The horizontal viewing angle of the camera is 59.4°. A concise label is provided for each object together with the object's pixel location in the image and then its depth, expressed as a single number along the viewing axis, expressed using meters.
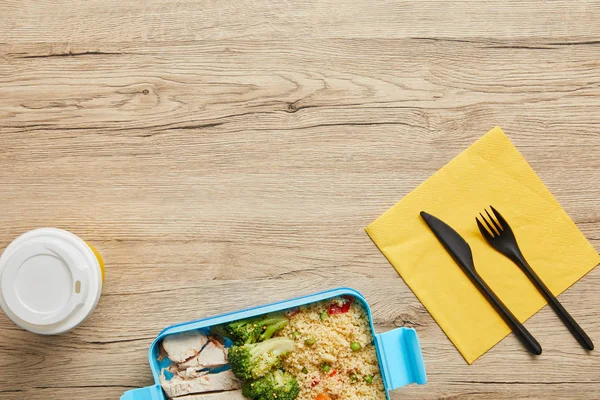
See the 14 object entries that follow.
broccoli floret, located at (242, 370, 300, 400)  0.93
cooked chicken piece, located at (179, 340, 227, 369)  0.95
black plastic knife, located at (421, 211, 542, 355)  1.07
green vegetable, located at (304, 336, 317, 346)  0.97
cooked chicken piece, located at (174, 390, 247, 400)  0.94
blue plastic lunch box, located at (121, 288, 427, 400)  0.93
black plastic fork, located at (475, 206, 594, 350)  1.08
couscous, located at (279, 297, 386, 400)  0.97
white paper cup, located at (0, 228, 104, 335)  0.98
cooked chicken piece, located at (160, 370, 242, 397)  0.94
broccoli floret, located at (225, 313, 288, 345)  0.94
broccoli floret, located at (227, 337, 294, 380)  0.92
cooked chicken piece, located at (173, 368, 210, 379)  0.94
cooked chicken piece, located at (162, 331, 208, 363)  0.94
